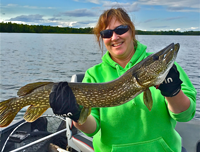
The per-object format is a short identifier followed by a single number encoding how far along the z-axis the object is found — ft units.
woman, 6.03
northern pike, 5.84
